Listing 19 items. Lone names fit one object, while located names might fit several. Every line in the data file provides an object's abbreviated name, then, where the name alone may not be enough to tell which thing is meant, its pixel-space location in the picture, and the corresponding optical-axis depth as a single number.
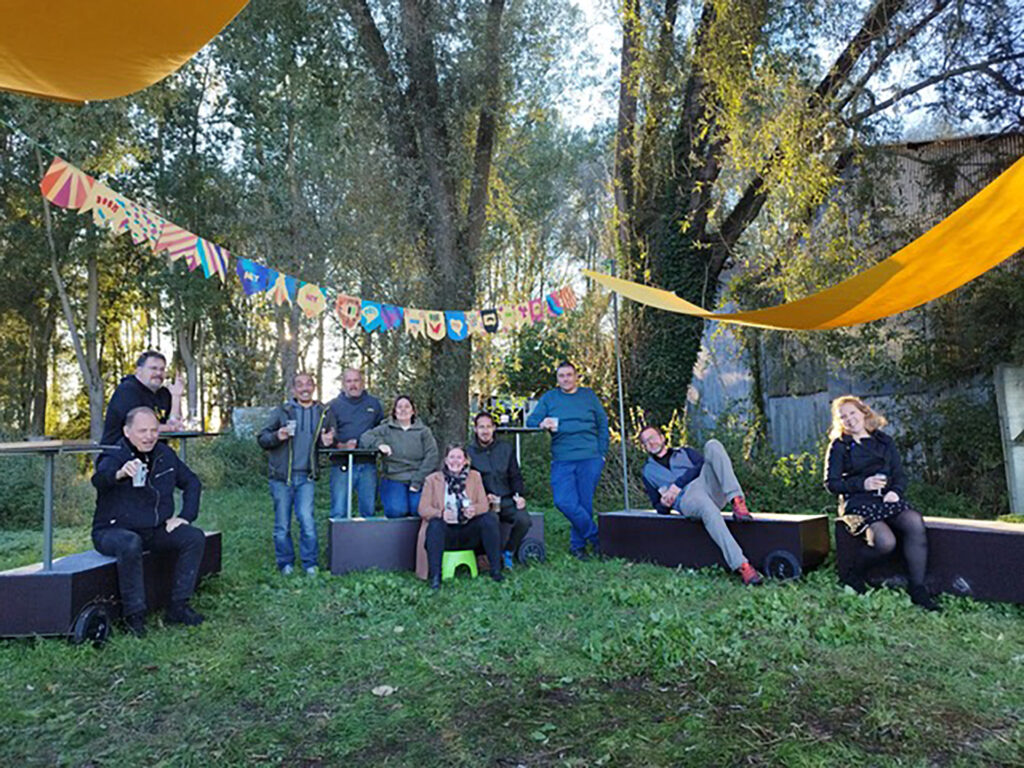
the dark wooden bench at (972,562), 3.76
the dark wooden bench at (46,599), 3.36
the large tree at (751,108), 6.79
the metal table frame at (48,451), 3.29
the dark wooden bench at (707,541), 4.52
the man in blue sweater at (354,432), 5.48
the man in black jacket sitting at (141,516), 3.64
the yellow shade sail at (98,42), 2.67
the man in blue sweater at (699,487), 4.56
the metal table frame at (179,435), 4.05
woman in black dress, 3.93
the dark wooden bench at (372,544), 5.04
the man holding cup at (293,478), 5.11
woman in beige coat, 4.73
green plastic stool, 4.77
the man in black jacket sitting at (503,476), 5.24
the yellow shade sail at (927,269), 3.37
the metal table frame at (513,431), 5.20
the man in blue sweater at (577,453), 5.64
